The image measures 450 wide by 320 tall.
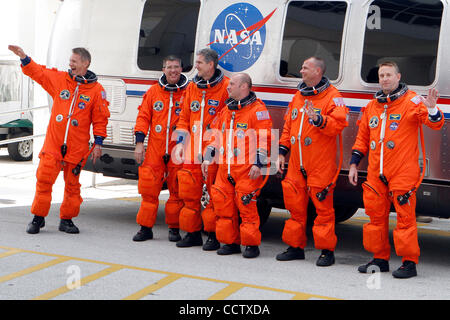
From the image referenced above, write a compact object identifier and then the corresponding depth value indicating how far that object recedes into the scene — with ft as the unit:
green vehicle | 51.83
